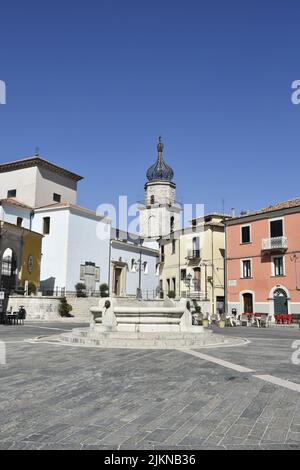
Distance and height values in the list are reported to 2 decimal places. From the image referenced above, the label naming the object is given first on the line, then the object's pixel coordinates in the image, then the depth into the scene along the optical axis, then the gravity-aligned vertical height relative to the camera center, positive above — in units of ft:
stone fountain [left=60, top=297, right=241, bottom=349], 39.71 -2.81
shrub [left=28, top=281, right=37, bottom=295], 101.04 +3.42
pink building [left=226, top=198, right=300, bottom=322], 102.06 +11.66
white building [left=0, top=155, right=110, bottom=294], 117.70 +23.98
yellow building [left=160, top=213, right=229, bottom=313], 137.49 +14.33
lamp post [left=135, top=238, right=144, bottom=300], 146.39 +12.33
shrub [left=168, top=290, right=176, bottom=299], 141.33 +3.15
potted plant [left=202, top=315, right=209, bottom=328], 83.38 -3.99
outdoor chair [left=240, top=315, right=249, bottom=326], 94.57 -3.80
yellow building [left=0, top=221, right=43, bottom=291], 97.40 +11.34
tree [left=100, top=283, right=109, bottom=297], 126.41 +4.19
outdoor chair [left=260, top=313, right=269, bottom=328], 90.33 -3.68
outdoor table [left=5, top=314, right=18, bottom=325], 77.08 -3.09
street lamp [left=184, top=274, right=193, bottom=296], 134.42 +6.90
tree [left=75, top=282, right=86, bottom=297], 116.98 +3.81
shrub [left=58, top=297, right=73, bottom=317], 97.68 -1.41
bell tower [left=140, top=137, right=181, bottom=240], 205.26 +50.03
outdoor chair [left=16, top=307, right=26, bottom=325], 81.35 -2.67
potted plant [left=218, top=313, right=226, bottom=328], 88.12 -4.16
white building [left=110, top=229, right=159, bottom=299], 139.44 +12.37
